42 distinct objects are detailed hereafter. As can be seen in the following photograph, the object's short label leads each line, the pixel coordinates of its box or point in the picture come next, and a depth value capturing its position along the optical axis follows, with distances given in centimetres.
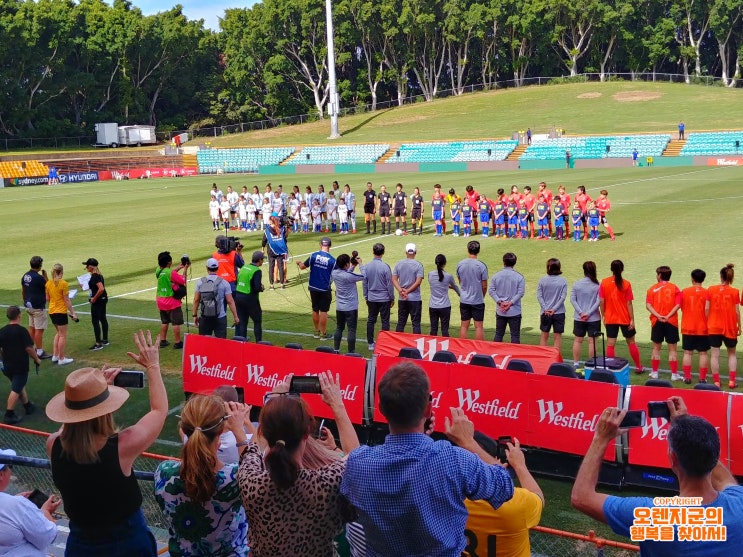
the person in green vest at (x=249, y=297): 1439
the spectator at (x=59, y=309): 1439
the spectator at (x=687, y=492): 352
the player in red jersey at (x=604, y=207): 2478
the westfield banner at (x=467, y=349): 1075
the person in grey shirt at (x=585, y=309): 1277
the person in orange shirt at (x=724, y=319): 1148
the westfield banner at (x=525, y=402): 884
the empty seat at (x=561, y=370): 938
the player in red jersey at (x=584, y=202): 2486
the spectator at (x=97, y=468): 438
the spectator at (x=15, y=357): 1167
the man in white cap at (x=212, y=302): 1369
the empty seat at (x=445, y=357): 1027
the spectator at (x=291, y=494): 406
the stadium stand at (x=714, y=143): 5662
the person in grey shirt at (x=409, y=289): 1467
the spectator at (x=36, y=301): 1485
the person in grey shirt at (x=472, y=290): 1434
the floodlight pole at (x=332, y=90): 6228
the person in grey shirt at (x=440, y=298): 1423
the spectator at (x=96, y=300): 1512
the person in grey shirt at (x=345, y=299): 1426
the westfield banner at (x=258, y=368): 1043
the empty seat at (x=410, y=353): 1055
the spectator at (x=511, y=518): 421
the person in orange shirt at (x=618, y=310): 1248
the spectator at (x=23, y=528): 436
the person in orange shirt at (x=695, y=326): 1159
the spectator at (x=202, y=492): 433
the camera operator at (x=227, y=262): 1633
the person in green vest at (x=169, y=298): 1498
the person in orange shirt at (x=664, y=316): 1197
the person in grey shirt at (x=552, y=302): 1329
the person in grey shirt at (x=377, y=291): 1458
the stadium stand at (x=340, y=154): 6975
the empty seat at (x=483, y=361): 1011
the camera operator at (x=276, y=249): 1978
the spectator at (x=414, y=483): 383
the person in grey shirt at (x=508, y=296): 1377
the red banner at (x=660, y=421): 817
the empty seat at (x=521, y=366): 984
